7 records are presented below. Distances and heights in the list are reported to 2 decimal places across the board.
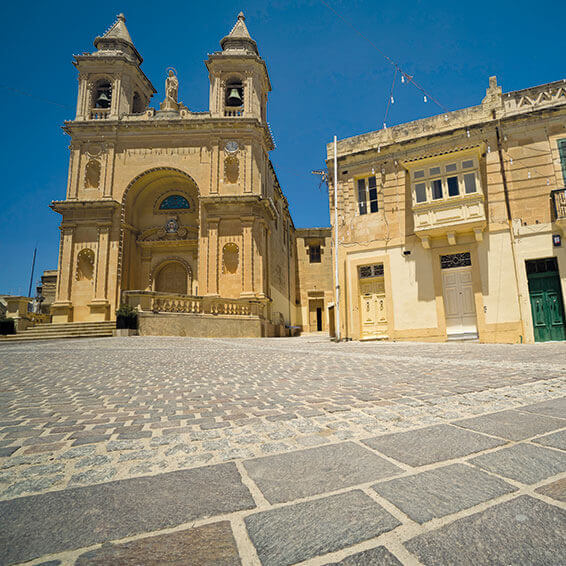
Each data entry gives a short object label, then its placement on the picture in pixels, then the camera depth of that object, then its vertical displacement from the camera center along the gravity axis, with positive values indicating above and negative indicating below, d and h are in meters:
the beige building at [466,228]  12.69 +3.52
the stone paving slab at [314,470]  1.49 -0.70
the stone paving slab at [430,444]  1.79 -0.69
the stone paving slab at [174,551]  1.05 -0.70
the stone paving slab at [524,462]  1.56 -0.68
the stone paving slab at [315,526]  1.08 -0.69
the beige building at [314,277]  33.12 +4.25
